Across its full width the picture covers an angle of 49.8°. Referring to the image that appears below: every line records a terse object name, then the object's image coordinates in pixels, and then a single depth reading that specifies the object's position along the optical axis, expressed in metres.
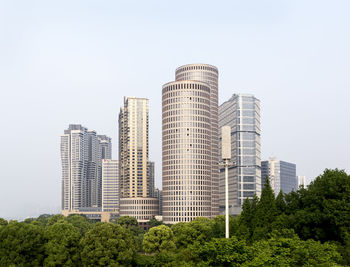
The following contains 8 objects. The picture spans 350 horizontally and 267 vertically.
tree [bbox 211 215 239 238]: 91.43
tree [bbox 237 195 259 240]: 84.02
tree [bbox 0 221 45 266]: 72.62
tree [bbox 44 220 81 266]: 74.75
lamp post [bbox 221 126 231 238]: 61.91
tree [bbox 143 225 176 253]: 115.50
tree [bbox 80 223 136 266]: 73.94
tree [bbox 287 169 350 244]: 64.94
